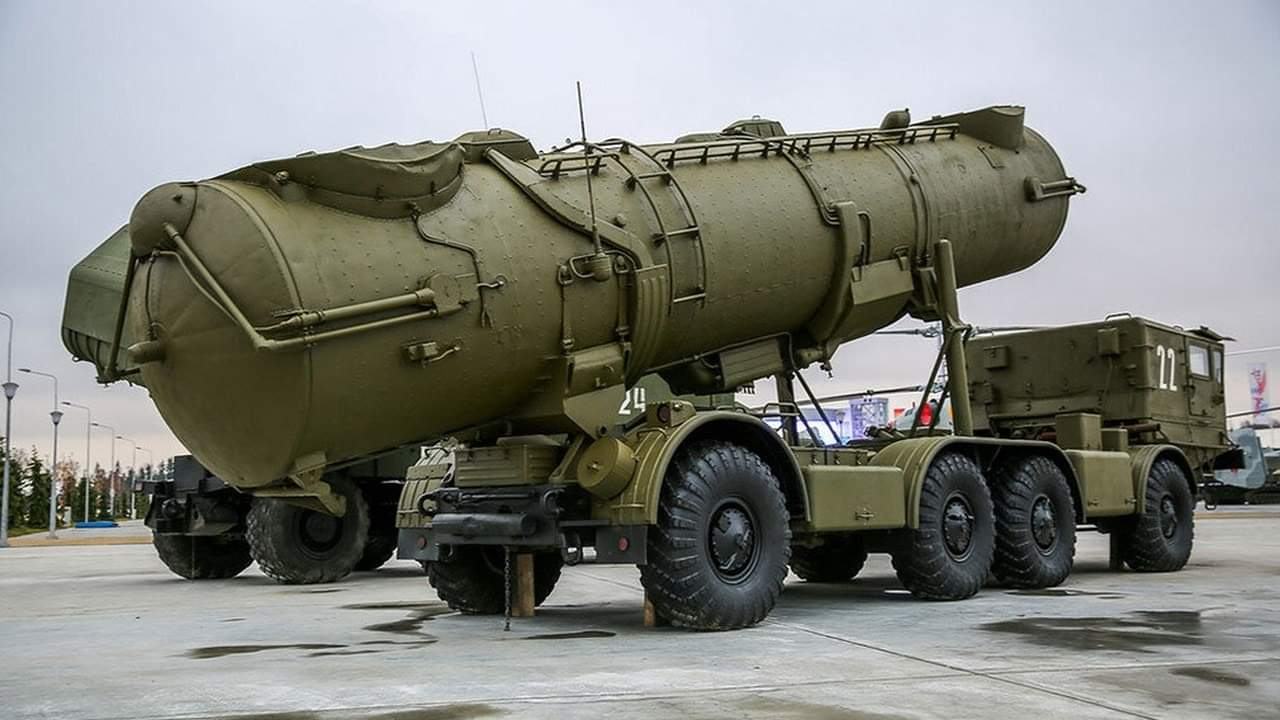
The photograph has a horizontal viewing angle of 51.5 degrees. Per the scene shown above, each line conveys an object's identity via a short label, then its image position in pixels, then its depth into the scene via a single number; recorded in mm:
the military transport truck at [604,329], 7766
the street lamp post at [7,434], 33781
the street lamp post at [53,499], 40362
